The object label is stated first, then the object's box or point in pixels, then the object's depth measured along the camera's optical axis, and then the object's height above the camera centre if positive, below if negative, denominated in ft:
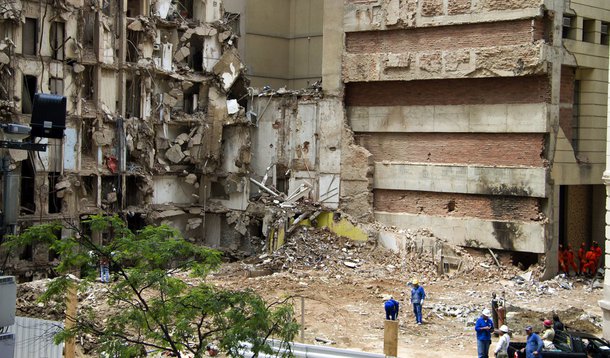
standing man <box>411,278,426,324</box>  67.67 -10.17
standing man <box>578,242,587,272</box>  91.51 -9.05
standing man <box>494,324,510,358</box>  54.49 -11.11
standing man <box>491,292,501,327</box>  65.21 -10.56
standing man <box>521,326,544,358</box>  52.60 -10.62
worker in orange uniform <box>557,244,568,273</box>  90.53 -9.54
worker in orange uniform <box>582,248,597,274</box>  90.63 -9.61
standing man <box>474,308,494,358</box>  56.24 -10.61
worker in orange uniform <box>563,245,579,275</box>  90.53 -9.23
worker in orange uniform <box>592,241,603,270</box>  90.63 -8.65
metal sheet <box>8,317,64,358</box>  47.24 -9.67
